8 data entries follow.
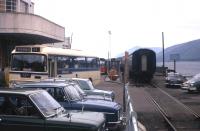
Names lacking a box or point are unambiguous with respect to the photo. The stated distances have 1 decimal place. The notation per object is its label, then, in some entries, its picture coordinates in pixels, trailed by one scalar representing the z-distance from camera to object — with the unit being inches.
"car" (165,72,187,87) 1254.9
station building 947.8
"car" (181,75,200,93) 1025.5
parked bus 589.7
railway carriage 1379.3
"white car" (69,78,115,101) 471.9
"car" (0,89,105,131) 239.8
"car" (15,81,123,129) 326.3
